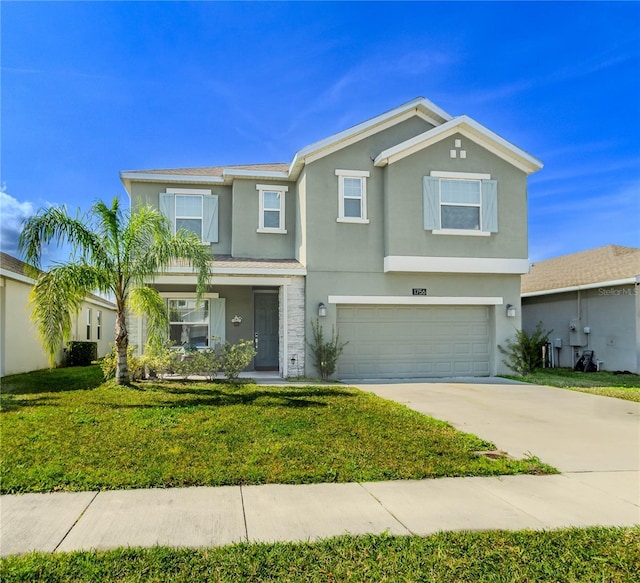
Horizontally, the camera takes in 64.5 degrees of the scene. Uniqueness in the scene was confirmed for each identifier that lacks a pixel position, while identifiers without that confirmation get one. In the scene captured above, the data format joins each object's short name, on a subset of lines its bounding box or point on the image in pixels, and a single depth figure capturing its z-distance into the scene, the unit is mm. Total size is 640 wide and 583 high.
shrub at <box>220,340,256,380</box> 13359
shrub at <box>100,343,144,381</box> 12773
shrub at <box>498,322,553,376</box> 15164
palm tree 10430
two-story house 14391
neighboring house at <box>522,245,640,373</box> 16469
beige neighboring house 13984
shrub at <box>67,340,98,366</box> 19188
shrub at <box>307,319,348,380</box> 13914
